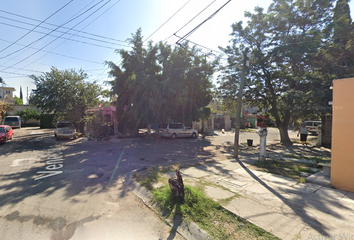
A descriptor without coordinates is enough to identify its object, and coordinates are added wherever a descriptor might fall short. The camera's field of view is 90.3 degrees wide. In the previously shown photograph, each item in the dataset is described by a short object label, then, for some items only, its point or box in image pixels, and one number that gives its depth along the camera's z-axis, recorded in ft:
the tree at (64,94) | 53.01
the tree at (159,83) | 50.42
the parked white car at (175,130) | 57.82
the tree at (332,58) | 34.21
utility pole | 31.27
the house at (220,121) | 102.57
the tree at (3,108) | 77.76
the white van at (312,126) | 77.96
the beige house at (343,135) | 15.70
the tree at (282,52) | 38.81
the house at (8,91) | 150.63
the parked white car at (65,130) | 51.49
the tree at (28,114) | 98.84
